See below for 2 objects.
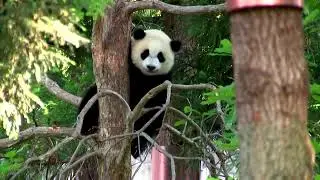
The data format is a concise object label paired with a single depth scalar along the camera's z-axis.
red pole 18.23
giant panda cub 12.94
